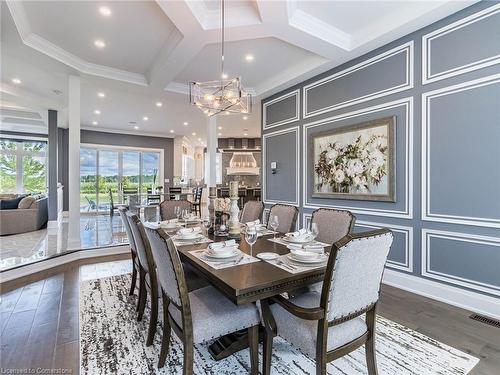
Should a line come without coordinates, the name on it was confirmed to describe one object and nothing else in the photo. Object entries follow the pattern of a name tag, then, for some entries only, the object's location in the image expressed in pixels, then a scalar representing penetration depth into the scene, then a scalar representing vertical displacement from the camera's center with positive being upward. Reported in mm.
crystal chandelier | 2883 +1000
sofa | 5617 -716
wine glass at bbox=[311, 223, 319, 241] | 2080 -358
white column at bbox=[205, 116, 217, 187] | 5910 +871
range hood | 11266 +823
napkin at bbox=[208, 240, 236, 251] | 1848 -439
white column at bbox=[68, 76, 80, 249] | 4324 +410
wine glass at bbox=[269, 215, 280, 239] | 2480 -365
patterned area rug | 1763 -1226
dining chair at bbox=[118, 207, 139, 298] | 2435 -608
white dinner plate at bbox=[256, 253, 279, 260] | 1808 -497
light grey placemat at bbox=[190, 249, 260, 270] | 1654 -501
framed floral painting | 3271 +321
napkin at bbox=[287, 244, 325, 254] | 1878 -470
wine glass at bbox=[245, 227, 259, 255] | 1791 -341
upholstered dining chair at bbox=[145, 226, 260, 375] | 1437 -760
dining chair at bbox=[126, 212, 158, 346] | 1970 -613
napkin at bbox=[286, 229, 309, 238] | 2301 -435
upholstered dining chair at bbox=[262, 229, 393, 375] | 1269 -651
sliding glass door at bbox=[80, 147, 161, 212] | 9469 +394
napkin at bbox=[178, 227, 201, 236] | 2379 -433
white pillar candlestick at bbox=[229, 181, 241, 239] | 2338 -287
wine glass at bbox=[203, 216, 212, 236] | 2732 -449
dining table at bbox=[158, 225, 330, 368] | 1365 -524
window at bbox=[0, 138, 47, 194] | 8867 +628
